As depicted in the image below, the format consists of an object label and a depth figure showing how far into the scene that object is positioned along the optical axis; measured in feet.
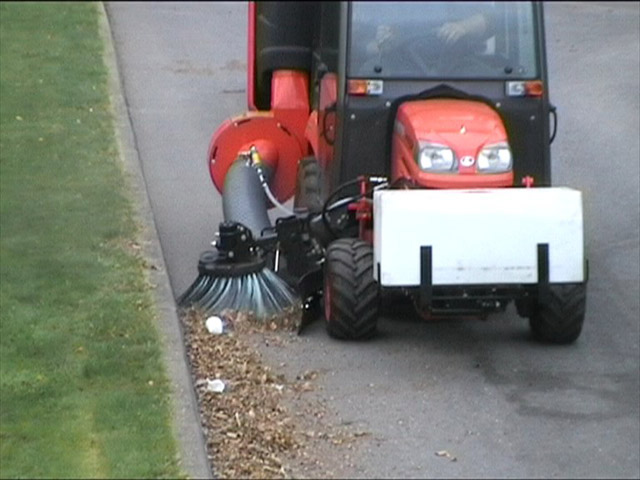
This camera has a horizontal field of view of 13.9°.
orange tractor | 47.88
